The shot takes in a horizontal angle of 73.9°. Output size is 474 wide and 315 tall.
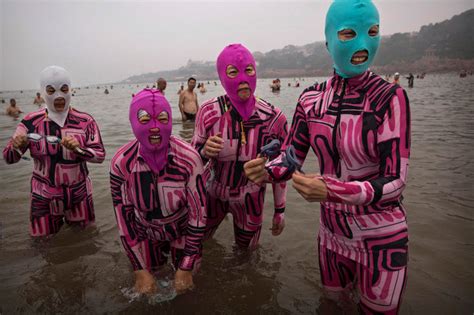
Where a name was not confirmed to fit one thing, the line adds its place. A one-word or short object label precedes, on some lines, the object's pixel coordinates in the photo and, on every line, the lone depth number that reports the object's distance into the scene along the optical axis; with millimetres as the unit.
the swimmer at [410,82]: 31991
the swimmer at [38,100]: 26122
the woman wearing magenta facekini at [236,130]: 2926
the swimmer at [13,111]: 17953
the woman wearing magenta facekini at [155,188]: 2467
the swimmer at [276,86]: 34188
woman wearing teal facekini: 1775
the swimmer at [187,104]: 12570
